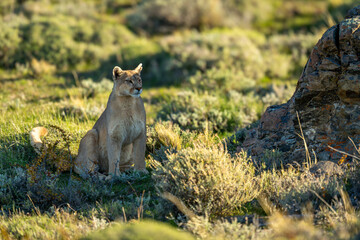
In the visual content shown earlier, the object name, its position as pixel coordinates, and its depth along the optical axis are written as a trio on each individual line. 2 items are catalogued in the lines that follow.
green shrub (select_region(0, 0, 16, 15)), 37.41
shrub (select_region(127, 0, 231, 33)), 39.59
